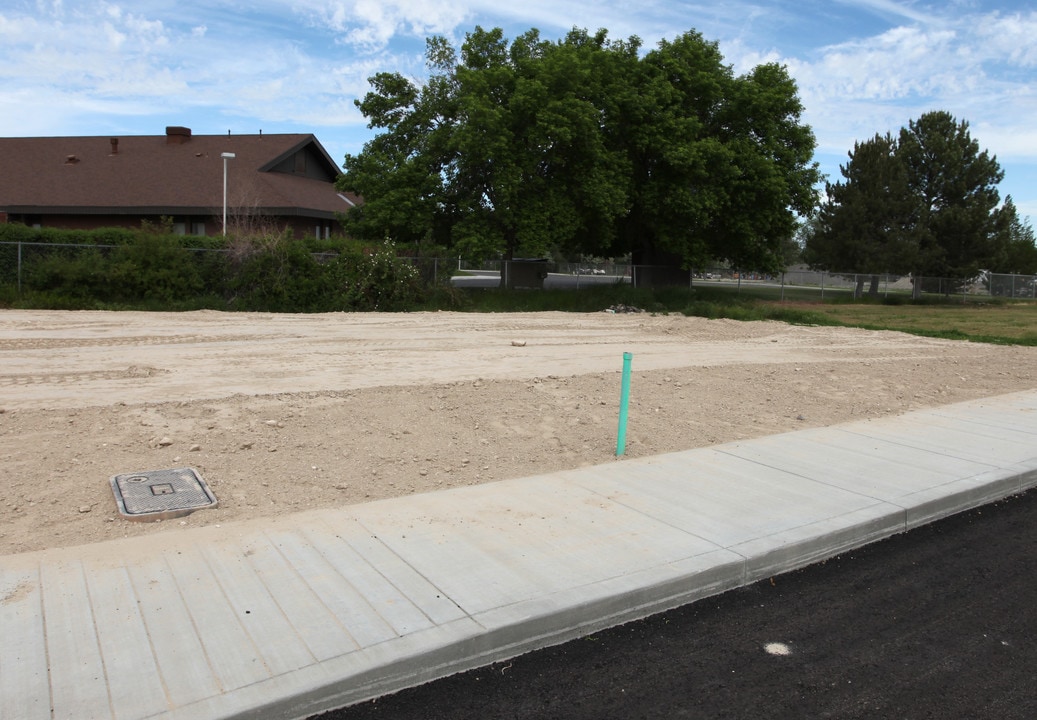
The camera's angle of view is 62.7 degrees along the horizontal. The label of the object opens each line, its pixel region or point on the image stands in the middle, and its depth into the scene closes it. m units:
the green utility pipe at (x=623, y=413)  8.02
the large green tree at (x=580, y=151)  30.08
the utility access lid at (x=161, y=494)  5.99
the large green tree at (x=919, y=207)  48.50
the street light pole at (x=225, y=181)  29.68
